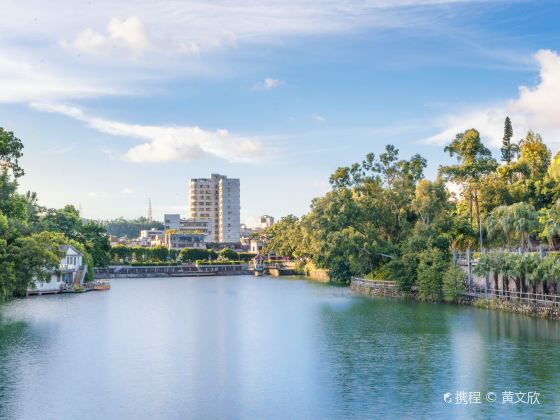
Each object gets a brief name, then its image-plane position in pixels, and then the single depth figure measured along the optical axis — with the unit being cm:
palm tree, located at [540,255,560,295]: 4872
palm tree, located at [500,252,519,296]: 5425
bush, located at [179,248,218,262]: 15275
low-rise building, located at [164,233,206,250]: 18075
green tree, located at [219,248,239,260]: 15838
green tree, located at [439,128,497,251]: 7881
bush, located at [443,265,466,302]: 6143
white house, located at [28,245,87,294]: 8125
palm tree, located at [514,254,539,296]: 5194
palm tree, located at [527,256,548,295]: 5009
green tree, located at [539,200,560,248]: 5425
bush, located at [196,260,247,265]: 14754
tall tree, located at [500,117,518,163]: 9661
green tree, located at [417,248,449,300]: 6400
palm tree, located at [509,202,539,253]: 6172
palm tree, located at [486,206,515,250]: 6259
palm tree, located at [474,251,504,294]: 5637
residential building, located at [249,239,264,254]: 19070
